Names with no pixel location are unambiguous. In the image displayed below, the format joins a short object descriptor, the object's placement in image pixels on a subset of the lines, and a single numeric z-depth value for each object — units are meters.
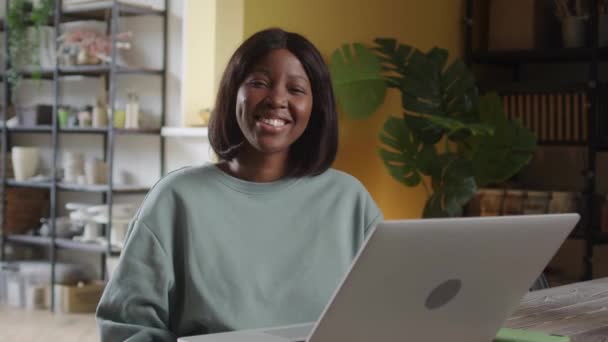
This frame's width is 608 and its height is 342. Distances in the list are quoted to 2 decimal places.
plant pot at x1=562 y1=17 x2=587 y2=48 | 4.62
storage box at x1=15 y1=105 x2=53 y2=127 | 6.20
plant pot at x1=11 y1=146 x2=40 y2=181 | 6.28
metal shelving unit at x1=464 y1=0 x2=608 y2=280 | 4.44
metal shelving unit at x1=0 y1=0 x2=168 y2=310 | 5.69
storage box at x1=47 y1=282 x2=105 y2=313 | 5.72
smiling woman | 1.46
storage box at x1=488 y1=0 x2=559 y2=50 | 4.74
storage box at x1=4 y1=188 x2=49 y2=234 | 6.39
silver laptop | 1.00
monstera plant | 4.09
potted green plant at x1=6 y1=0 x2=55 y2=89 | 6.21
